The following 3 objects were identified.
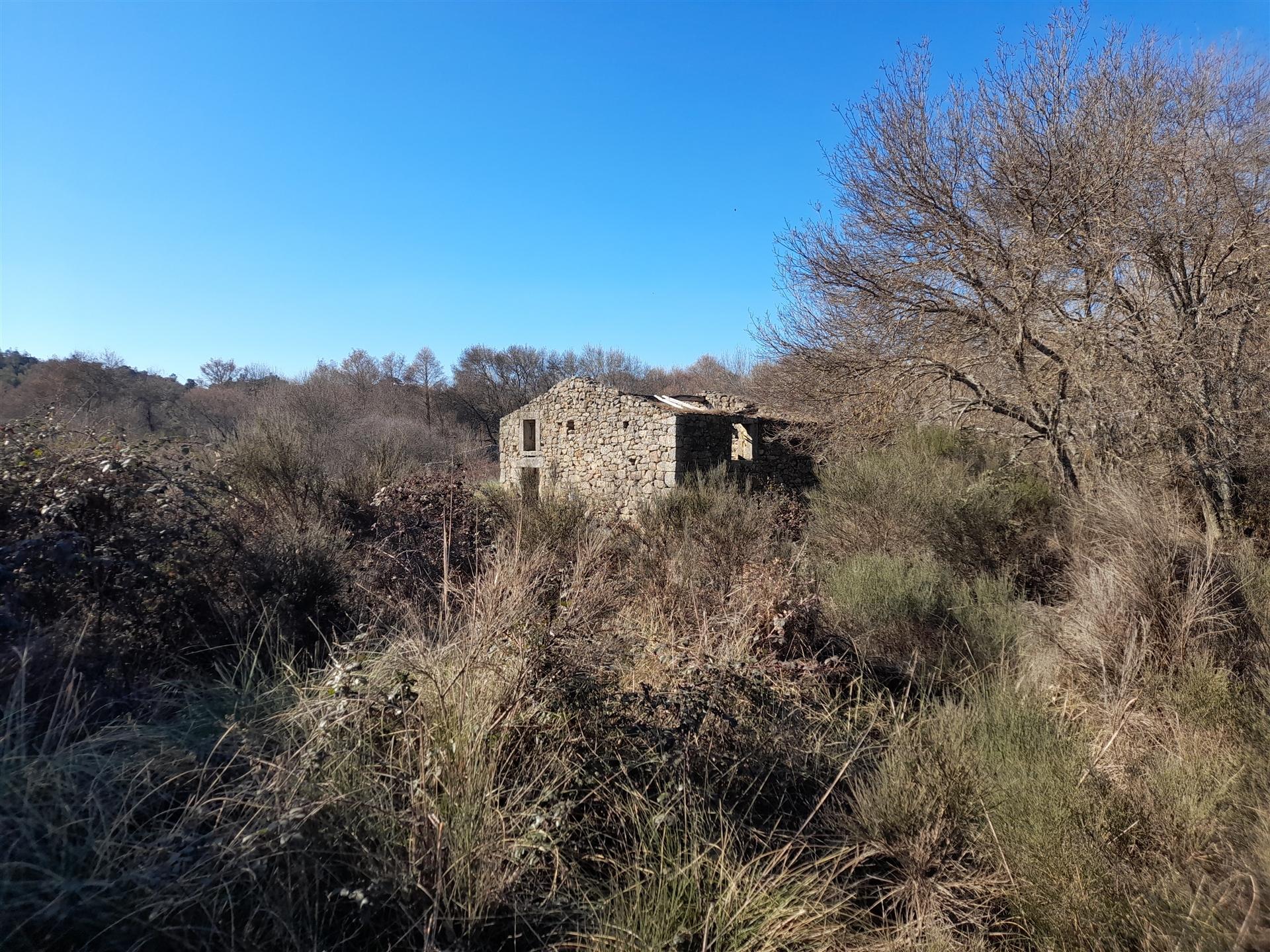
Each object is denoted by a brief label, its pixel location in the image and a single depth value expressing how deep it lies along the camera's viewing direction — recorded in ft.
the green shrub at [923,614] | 17.13
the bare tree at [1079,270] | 23.44
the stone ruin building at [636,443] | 51.16
